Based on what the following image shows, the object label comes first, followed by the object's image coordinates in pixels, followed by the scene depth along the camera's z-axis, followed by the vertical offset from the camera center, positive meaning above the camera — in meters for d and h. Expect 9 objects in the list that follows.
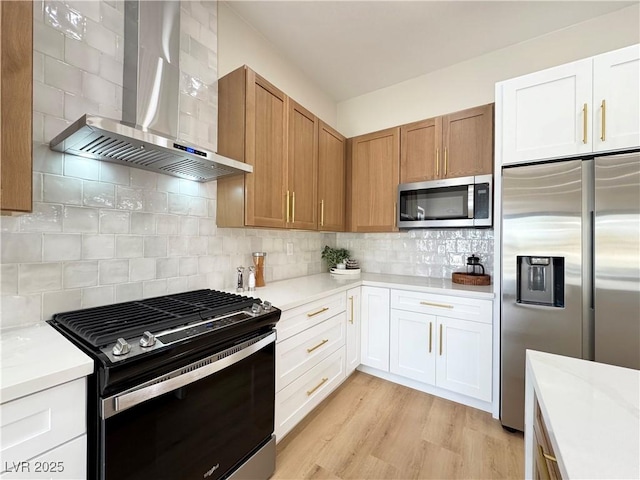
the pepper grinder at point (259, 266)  2.14 -0.21
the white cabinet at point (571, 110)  1.54 +0.83
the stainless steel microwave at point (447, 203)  2.17 +0.33
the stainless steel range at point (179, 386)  0.86 -0.56
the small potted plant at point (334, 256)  3.05 -0.18
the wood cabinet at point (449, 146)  2.23 +0.84
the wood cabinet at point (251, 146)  1.77 +0.64
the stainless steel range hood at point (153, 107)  1.20 +0.70
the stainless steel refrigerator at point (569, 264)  1.51 -0.13
